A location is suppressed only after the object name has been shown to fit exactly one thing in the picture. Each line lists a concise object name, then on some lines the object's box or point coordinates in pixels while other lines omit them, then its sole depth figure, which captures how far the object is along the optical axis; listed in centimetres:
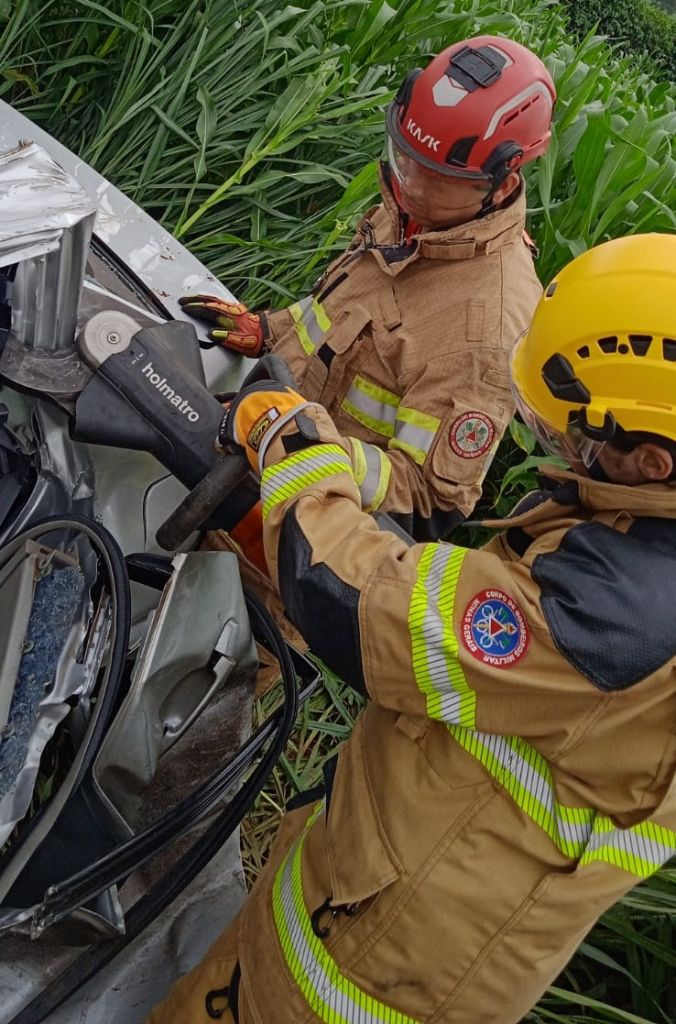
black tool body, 130
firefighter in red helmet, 179
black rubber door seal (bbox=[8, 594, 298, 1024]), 129
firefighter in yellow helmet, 104
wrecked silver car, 117
